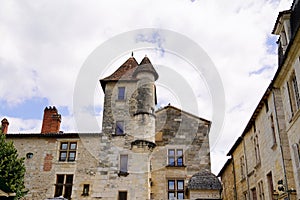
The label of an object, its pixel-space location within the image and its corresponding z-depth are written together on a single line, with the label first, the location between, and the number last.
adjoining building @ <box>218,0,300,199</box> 10.41
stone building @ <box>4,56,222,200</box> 18.52
